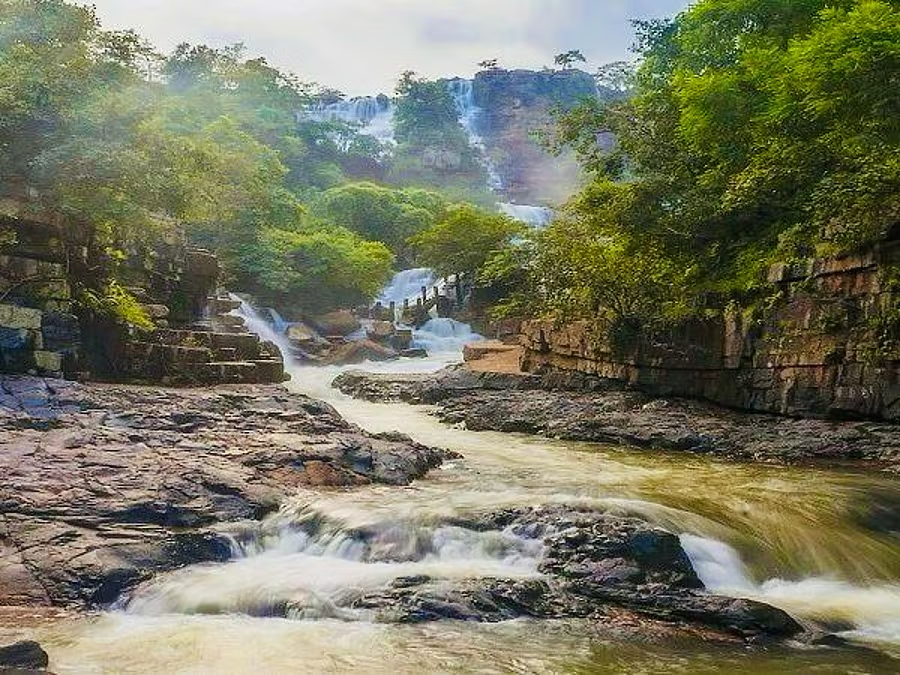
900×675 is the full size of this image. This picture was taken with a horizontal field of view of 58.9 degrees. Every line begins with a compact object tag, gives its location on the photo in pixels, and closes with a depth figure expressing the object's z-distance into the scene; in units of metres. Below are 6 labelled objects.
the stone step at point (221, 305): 22.52
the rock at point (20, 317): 13.67
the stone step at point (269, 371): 17.95
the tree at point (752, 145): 13.12
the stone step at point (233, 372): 16.86
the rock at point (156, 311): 18.48
